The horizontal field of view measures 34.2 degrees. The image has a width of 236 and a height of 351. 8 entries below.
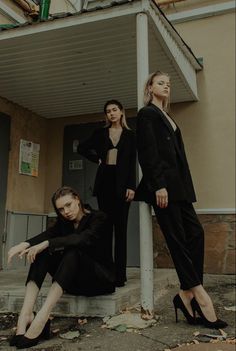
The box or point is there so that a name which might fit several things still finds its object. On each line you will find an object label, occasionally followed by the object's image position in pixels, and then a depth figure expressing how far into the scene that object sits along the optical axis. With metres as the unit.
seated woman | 2.64
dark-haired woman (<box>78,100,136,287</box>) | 3.65
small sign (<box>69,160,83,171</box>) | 6.39
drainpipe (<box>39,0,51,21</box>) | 5.45
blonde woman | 2.85
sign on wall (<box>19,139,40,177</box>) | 5.97
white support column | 3.16
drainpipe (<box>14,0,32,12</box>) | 5.49
